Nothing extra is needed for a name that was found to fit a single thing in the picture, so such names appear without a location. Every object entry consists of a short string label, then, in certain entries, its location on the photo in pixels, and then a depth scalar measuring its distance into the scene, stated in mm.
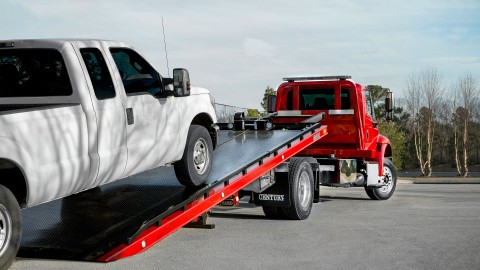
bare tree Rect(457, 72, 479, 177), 78562
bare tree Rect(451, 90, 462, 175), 80050
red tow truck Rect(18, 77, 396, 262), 6812
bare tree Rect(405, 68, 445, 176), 79125
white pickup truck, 5746
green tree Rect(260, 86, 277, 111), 81250
